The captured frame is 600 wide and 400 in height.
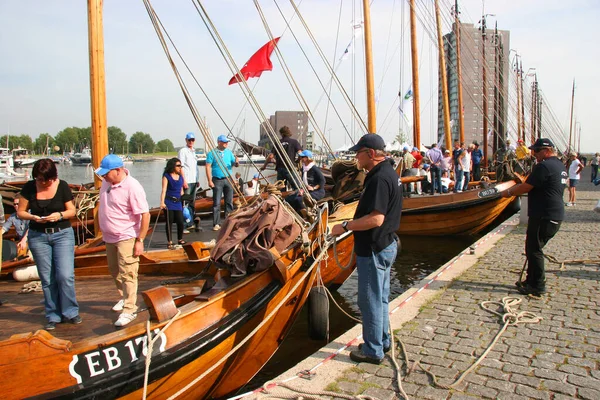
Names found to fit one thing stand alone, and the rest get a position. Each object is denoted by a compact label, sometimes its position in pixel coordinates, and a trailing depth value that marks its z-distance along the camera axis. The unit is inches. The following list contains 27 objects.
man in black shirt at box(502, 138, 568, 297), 216.1
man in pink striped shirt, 168.2
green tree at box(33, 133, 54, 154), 5876.0
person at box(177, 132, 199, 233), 348.2
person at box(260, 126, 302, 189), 366.6
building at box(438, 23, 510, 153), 932.0
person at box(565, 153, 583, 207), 639.8
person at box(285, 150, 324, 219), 346.3
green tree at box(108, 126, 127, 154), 5523.6
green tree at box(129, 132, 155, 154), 6258.4
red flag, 346.3
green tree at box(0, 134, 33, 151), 5418.3
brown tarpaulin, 178.4
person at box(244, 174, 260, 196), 480.7
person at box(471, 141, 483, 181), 778.8
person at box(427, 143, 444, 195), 577.0
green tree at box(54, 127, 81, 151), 5718.5
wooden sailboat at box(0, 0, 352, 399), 122.4
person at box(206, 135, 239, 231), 352.8
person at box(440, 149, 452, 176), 590.7
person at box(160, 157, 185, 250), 304.1
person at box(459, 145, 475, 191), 610.5
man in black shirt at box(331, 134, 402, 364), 148.2
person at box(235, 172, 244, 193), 437.1
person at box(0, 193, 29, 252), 352.4
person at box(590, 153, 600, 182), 1019.3
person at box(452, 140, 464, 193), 619.5
